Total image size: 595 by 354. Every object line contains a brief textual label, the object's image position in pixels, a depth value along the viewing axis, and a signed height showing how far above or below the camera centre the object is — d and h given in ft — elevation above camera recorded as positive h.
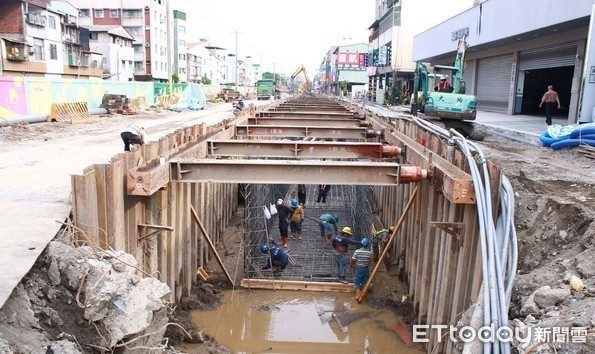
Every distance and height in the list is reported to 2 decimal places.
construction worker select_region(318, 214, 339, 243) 36.63 -9.94
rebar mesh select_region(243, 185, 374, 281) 31.65 -10.86
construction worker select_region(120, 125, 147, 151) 32.50 -3.20
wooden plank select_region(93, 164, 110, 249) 16.50 -3.99
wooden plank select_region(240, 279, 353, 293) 28.66 -11.25
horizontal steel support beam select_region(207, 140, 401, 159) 27.30 -3.13
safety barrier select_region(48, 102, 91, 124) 81.82 -4.71
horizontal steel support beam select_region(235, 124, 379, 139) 38.58 -3.09
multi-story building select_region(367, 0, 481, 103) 162.91 +23.56
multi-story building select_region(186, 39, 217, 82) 325.01 +19.24
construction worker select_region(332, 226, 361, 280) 30.60 -9.59
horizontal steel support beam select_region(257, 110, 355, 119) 52.36 -2.40
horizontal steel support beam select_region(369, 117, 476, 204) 16.98 -2.96
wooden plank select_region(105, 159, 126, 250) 16.69 -3.98
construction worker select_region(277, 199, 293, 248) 36.50 -9.48
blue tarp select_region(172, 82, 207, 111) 136.98 -2.69
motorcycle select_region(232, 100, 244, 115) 81.60 -2.55
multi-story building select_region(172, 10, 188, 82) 306.35 +25.61
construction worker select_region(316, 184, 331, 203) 46.57 -9.40
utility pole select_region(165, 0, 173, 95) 112.37 +9.64
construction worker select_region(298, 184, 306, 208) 46.29 -9.62
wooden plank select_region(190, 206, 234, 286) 25.75 -7.08
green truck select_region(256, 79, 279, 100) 213.25 +1.16
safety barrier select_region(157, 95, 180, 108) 134.51 -3.43
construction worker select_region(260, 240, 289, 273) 30.81 -10.40
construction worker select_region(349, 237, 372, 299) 27.89 -9.85
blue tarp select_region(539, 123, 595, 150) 36.27 -2.80
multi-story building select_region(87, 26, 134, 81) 209.05 +16.75
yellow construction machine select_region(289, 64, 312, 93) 262.88 +7.61
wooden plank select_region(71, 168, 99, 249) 16.05 -3.96
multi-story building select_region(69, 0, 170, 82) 244.83 +33.32
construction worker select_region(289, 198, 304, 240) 38.17 -10.00
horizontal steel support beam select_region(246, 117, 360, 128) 45.19 -2.72
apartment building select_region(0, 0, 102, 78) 133.59 +13.32
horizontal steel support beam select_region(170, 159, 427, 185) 20.58 -3.33
